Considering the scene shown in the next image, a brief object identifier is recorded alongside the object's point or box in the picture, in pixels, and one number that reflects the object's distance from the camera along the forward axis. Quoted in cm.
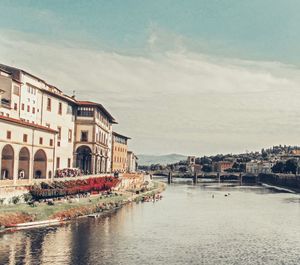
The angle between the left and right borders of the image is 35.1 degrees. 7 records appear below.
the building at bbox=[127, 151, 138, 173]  18138
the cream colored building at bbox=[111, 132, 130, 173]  14184
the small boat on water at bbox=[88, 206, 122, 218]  6418
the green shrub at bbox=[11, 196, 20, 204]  5689
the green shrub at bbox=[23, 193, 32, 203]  5992
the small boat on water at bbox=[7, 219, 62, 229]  5058
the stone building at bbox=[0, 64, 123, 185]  6191
